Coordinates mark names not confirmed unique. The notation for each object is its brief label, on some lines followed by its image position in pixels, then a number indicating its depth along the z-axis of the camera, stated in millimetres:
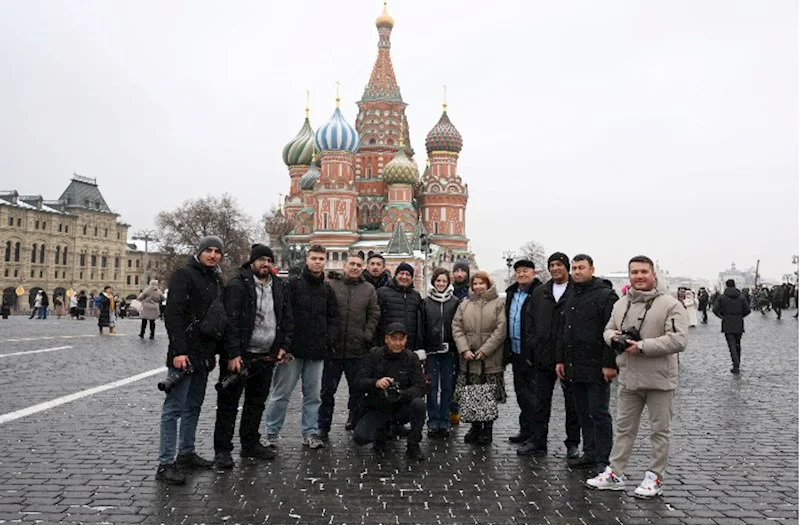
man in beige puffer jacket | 5129
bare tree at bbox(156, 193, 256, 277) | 52281
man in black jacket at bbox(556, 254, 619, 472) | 5855
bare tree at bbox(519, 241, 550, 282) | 78500
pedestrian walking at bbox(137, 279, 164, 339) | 17203
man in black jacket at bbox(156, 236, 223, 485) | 5484
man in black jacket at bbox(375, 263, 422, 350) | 7281
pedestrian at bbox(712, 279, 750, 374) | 12414
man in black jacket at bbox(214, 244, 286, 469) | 5844
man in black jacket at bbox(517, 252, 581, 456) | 6379
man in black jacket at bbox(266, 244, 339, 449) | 6656
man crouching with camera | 6363
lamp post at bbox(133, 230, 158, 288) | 49444
